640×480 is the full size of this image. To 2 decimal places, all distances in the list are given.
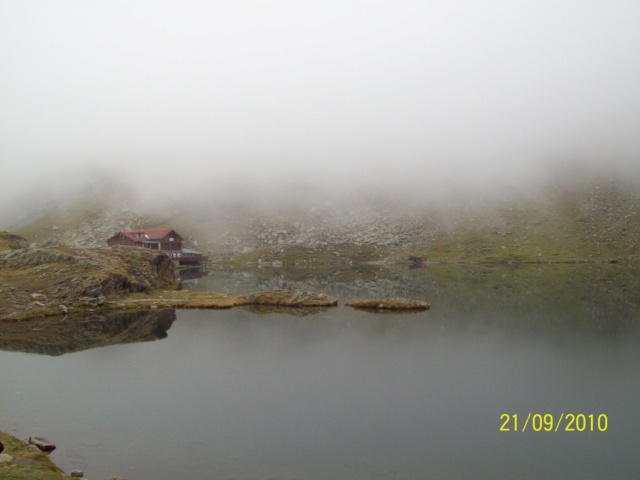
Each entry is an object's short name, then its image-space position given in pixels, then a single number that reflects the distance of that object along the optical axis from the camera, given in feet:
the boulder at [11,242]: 352.42
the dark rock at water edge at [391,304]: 238.27
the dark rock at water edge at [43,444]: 76.64
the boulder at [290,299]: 254.27
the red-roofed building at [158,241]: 583.58
